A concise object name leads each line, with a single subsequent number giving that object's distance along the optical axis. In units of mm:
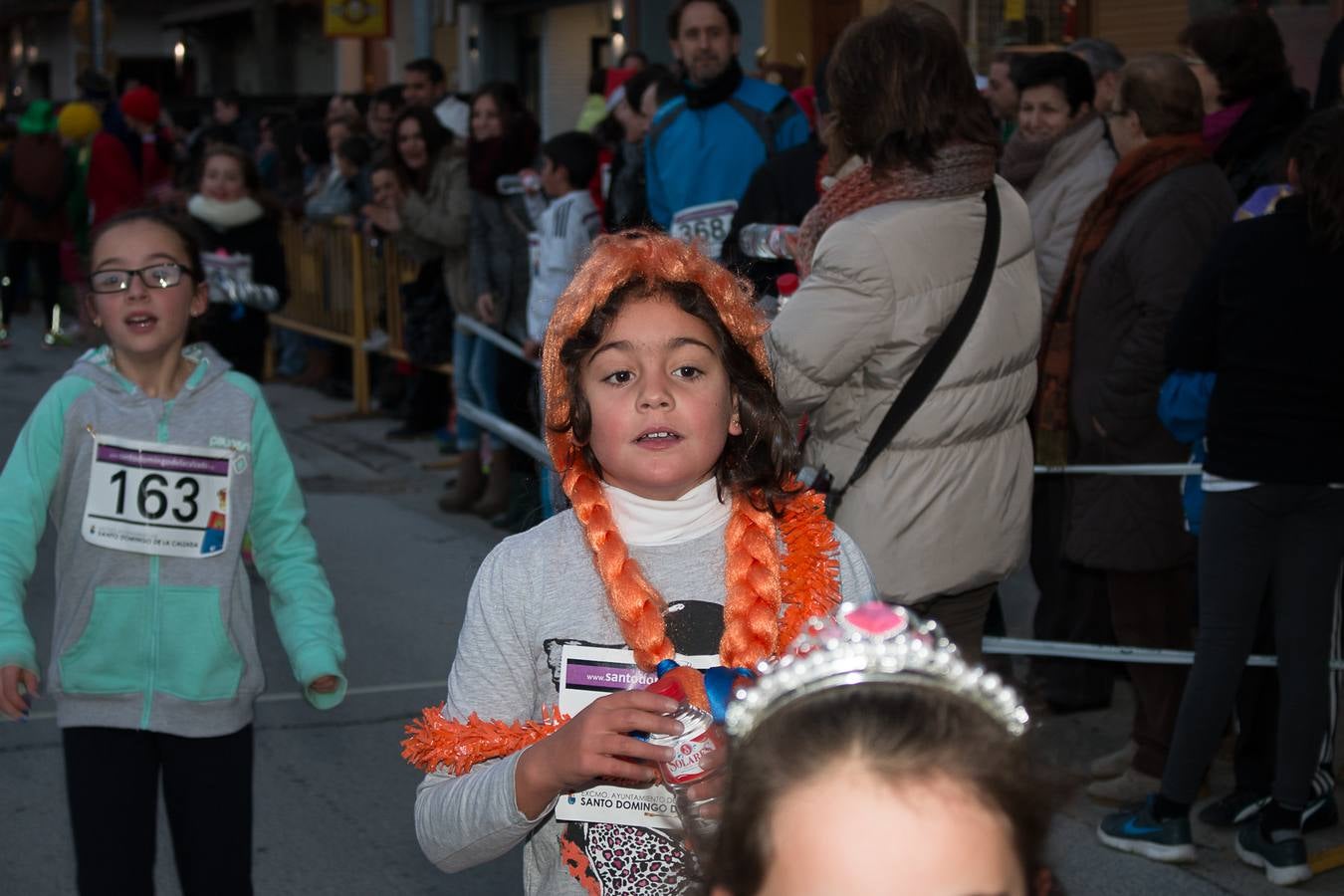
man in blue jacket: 6539
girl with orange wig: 2305
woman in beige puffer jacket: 3830
